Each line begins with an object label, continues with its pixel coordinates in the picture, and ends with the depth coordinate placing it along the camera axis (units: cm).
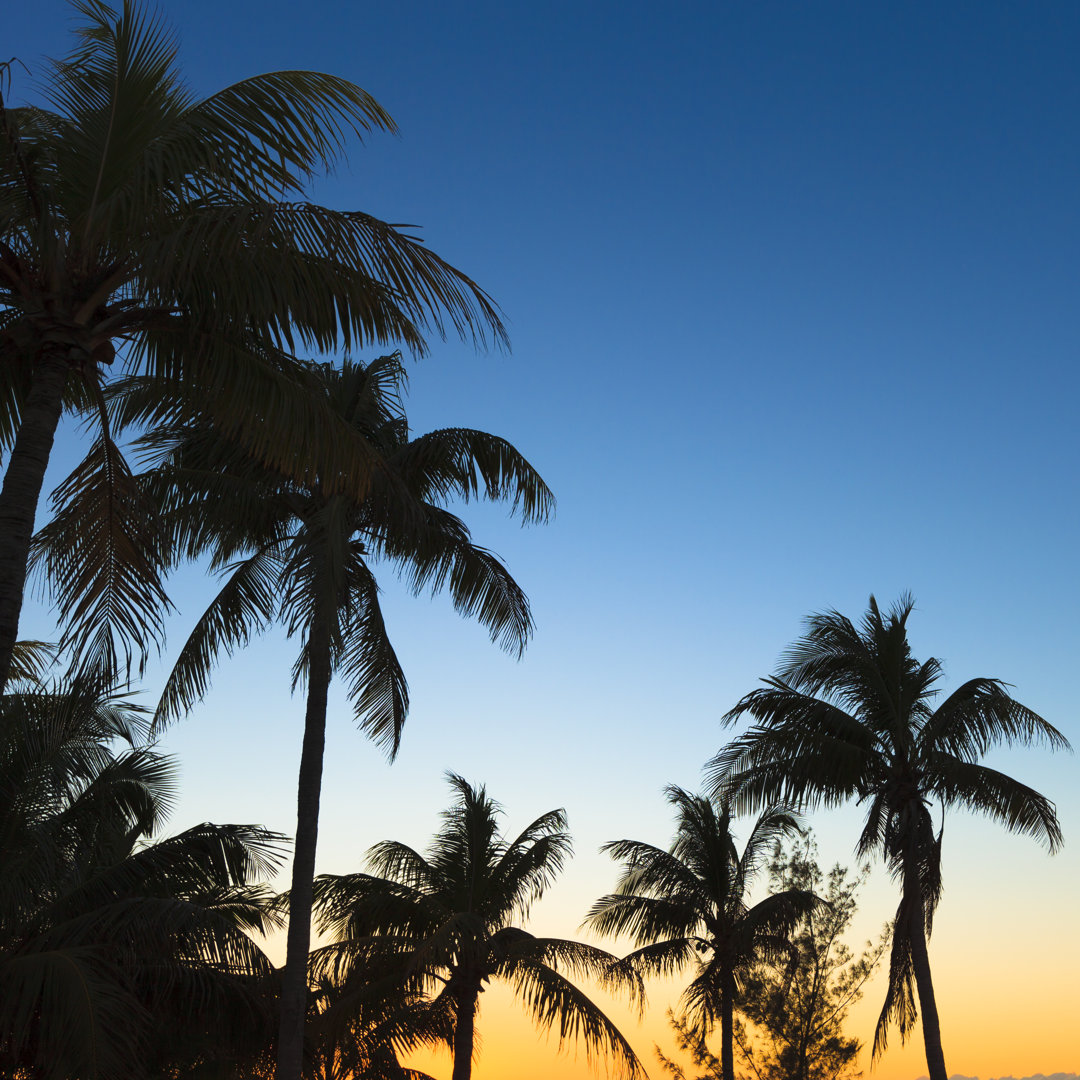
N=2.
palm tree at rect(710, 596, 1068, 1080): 1964
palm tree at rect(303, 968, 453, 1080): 1872
